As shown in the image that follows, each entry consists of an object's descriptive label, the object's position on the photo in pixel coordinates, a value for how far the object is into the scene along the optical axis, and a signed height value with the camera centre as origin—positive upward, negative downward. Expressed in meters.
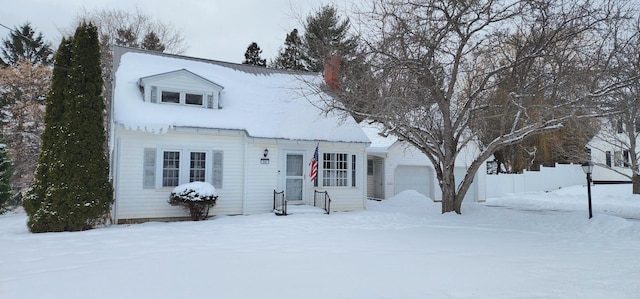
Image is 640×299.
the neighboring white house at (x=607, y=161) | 25.27 +0.88
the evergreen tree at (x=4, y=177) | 14.88 -0.11
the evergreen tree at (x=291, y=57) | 27.19 +8.31
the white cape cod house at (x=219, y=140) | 11.56 +1.07
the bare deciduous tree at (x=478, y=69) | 10.49 +2.96
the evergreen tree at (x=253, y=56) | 30.31 +8.86
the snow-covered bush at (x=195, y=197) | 11.28 -0.64
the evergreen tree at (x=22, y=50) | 27.77 +8.64
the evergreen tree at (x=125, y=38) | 24.66 +8.37
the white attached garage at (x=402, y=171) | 19.38 +0.16
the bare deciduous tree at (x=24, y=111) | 20.47 +3.24
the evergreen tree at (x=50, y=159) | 9.59 +0.38
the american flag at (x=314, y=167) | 12.91 +0.23
